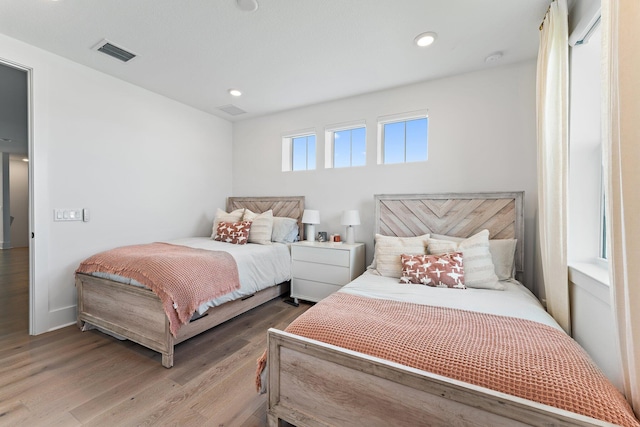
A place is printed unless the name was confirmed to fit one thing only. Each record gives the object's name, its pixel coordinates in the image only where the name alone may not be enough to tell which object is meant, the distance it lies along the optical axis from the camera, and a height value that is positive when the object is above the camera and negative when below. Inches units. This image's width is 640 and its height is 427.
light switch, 99.4 -0.5
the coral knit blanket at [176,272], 74.2 -18.8
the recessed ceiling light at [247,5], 71.8 +58.9
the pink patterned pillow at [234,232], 129.7 -9.3
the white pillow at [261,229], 131.1 -7.8
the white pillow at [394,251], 90.4 -13.4
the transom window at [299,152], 153.9 +37.8
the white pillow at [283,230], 138.2 -8.7
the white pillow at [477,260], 79.1 -14.5
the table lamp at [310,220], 134.9 -3.2
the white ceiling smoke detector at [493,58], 95.5 +59.0
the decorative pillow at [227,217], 143.7 -1.8
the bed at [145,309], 76.0 -32.8
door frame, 92.6 +5.9
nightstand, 114.7 -24.5
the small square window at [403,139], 122.6 +36.7
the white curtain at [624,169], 31.1 +5.7
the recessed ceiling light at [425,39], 84.9 +59.0
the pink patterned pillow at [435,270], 78.4 -17.6
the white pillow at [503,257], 88.4 -14.8
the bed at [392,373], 35.3 -24.8
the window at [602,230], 65.4 -4.1
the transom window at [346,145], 137.0 +37.5
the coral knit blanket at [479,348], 34.4 -22.7
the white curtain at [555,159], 65.0 +14.5
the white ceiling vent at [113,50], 91.9 +60.5
